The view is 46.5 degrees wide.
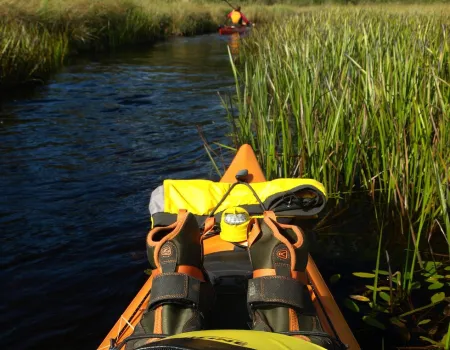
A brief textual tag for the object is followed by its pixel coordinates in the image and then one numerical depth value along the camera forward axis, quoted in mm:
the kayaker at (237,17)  20938
